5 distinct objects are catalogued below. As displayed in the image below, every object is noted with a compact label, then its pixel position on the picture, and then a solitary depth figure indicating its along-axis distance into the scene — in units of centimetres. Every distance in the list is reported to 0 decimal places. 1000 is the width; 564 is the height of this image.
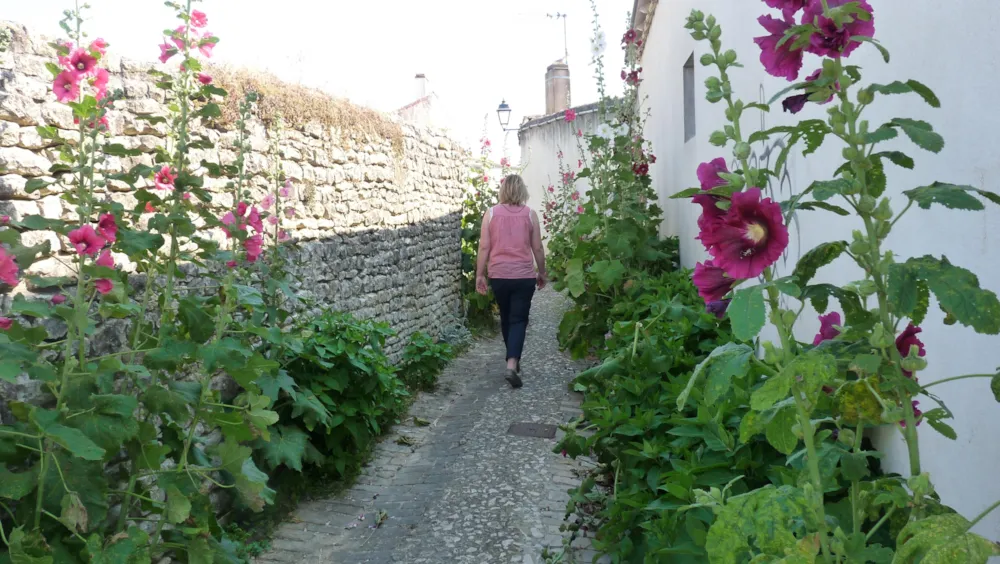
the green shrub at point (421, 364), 630
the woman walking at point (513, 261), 636
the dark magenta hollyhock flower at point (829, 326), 154
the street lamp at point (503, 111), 1673
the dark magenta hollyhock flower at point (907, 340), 134
